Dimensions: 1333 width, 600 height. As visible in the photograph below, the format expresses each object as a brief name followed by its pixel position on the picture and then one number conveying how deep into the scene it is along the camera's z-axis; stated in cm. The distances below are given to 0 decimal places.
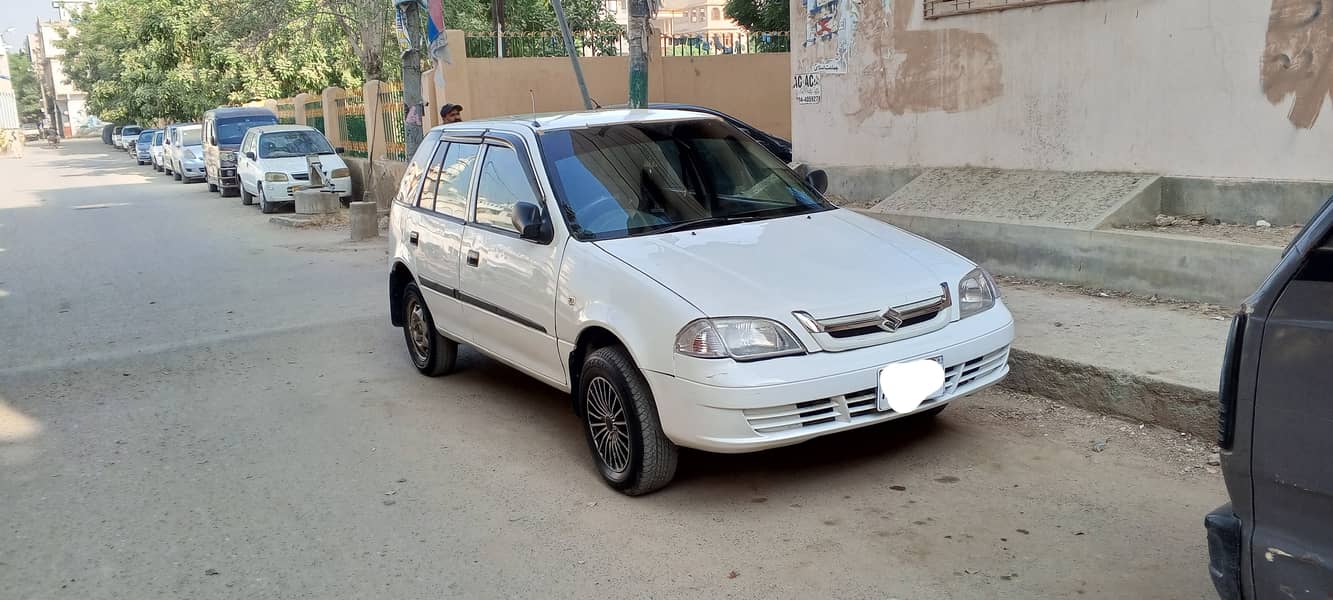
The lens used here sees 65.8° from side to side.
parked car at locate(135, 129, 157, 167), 4259
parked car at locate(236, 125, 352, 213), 1950
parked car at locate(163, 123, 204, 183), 3036
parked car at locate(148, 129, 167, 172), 3732
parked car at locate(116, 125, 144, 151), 5740
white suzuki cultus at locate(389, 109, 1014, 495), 424
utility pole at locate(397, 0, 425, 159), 1480
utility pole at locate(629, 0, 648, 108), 1101
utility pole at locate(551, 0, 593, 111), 1212
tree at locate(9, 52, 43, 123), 12425
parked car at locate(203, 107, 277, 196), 2408
